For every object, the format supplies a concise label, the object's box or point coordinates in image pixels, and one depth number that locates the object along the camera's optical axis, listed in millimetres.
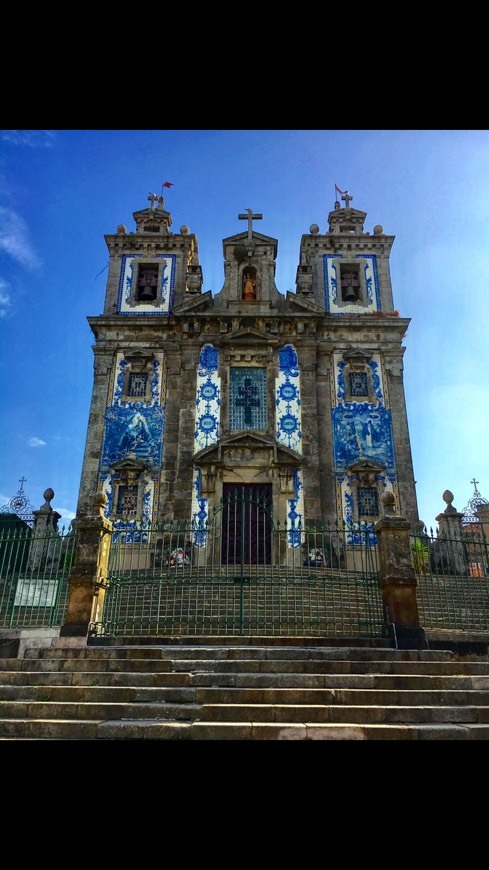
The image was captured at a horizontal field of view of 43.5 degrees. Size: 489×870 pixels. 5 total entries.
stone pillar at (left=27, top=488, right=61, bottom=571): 18453
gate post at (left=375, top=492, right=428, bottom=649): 8969
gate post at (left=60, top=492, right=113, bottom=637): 9117
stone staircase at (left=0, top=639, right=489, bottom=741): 5477
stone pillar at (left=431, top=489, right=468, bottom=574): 18225
